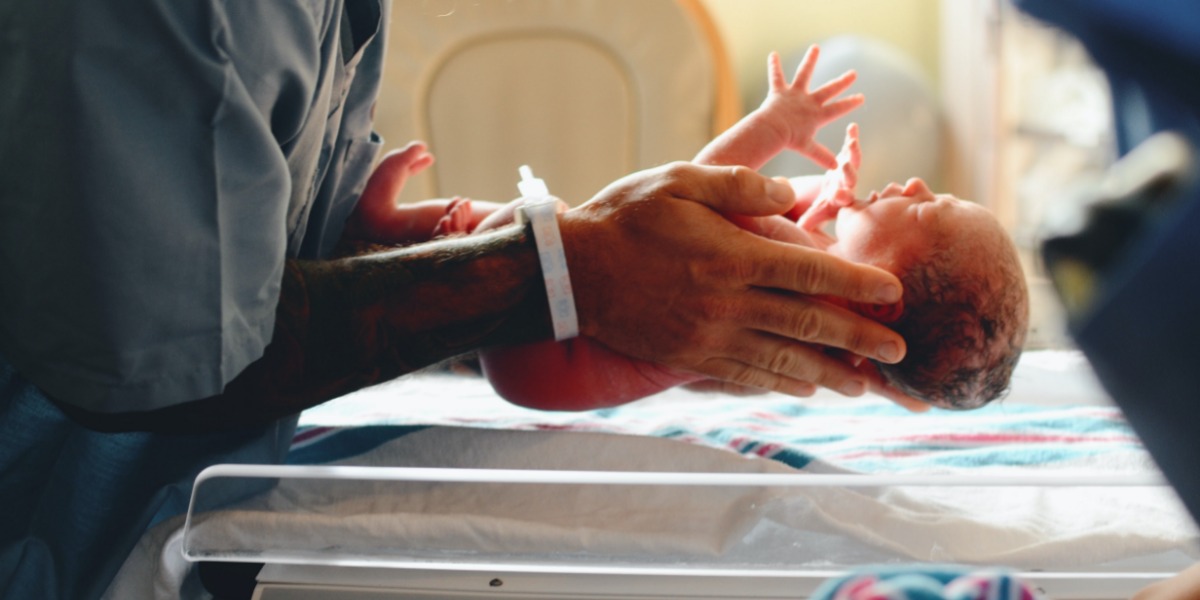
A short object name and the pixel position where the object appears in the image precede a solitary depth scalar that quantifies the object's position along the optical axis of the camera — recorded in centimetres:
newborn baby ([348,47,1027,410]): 103
